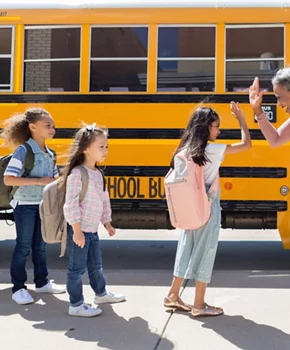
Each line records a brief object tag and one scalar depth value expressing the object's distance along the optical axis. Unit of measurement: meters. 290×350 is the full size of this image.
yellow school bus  4.88
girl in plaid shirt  3.19
